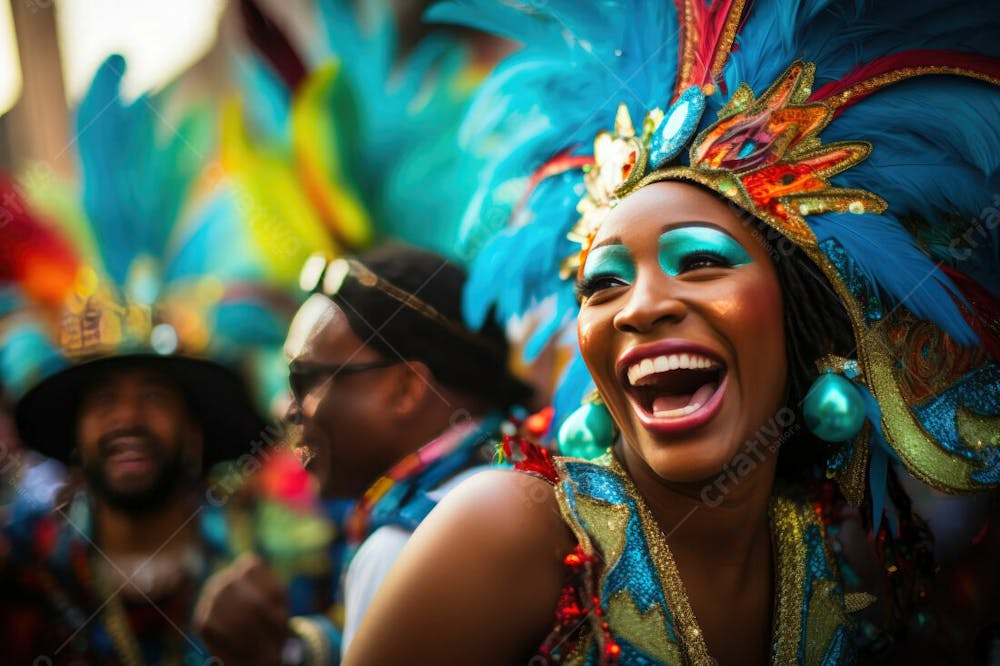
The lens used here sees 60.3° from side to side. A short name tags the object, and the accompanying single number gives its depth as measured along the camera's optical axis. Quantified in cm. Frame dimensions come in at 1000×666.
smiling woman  174
